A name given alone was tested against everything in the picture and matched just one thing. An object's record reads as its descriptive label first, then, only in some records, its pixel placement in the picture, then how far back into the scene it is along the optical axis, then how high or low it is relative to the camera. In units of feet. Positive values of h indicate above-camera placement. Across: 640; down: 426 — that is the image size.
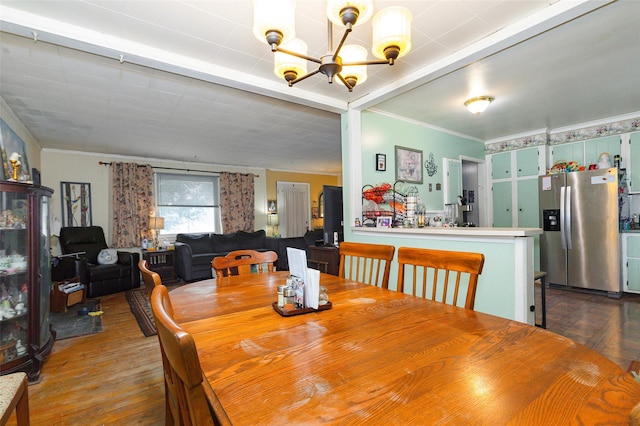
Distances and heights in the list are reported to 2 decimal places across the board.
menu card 3.83 -0.85
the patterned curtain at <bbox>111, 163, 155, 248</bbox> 17.76 +0.93
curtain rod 17.69 +3.22
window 19.90 +0.91
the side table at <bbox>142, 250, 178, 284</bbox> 16.81 -2.66
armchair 13.97 -2.35
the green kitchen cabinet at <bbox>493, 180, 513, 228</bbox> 16.81 +0.31
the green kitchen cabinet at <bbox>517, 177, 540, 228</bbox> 15.87 +0.30
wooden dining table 1.91 -1.29
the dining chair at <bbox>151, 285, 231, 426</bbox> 1.51 -0.84
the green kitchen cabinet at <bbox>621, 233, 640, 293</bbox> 12.19 -2.32
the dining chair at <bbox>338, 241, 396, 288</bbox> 5.57 -0.82
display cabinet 6.86 -1.44
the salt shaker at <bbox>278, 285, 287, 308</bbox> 3.90 -1.09
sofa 16.83 -2.03
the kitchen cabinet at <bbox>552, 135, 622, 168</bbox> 13.80 +2.82
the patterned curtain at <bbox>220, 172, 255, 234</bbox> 21.68 +0.97
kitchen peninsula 6.41 -1.22
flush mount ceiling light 10.62 +3.80
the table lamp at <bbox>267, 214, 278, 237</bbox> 24.20 -0.56
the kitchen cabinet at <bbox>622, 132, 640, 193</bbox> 13.25 +2.02
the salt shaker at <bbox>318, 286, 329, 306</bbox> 4.04 -1.17
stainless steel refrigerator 12.20 -0.94
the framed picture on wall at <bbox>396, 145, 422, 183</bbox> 12.55 +2.02
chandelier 4.17 +2.81
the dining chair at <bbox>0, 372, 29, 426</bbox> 3.69 -2.30
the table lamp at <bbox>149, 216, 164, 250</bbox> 18.38 -0.46
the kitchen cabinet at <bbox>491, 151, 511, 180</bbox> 16.74 +2.51
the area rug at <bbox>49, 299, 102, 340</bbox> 9.60 -3.70
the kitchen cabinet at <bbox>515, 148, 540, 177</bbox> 15.81 +2.52
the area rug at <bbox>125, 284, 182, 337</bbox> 9.92 -3.73
